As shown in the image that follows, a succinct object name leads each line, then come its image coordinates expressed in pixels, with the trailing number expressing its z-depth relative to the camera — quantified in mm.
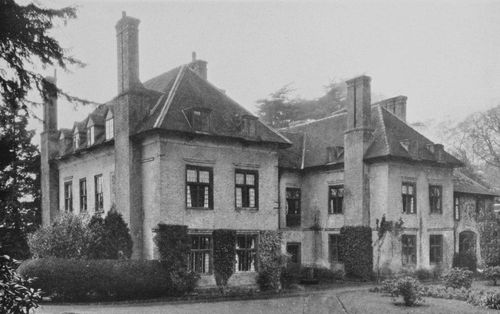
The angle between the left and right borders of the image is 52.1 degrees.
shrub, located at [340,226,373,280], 28953
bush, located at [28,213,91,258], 22766
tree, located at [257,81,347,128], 57031
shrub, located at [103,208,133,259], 23375
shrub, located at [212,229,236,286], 24453
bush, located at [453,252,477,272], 32469
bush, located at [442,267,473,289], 22578
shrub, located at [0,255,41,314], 7953
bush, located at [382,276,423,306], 18688
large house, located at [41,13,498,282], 24328
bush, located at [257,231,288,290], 25656
